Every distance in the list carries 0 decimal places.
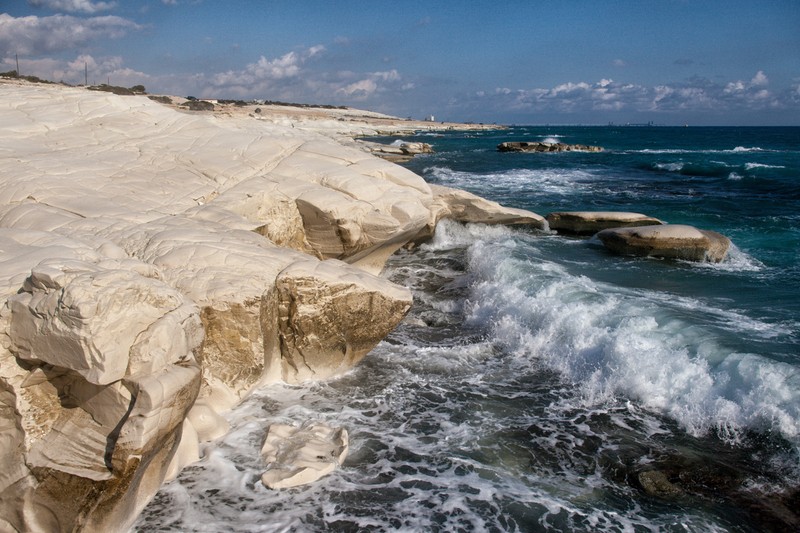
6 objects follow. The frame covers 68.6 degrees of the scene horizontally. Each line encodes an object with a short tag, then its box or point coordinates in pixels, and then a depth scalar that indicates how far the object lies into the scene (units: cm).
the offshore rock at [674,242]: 1593
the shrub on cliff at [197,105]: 5234
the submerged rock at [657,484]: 637
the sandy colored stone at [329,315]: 808
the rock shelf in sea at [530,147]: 6203
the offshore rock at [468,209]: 1811
